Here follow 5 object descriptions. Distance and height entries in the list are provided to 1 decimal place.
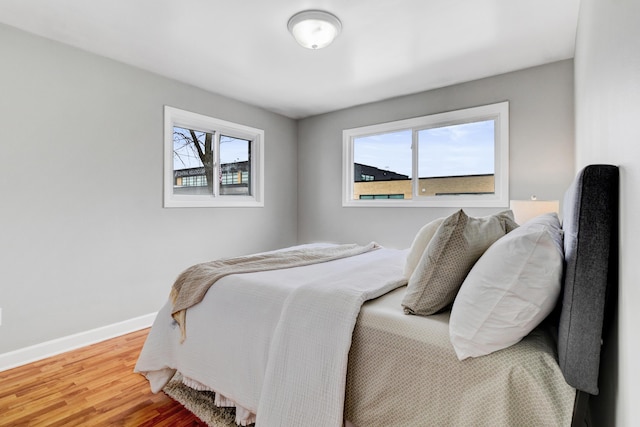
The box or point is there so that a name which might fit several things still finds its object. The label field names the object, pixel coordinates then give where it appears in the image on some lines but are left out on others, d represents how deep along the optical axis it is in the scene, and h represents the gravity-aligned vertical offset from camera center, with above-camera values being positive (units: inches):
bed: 36.1 -17.8
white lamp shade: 100.7 +0.7
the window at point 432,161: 132.0 +22.8
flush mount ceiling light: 88.6 +50.8
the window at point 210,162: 135.8 +23.2
